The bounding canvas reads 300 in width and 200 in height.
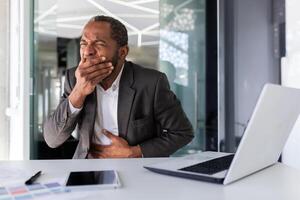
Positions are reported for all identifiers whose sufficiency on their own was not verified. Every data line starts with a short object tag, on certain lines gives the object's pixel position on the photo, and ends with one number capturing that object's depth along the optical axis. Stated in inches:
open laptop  27.2
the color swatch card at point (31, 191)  26.6
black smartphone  29.2
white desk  26.8
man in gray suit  53.3
